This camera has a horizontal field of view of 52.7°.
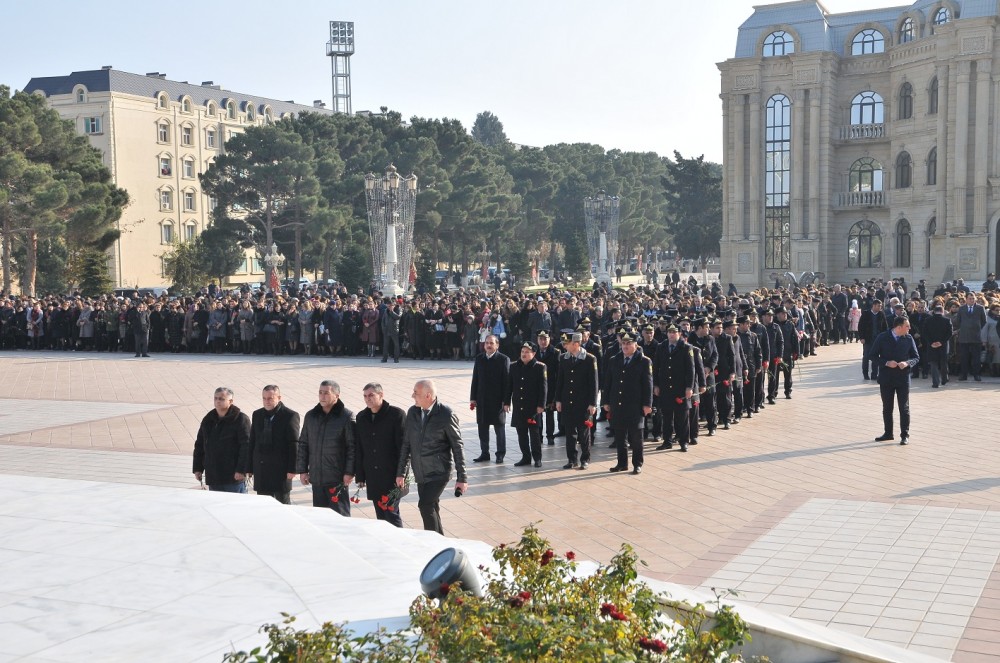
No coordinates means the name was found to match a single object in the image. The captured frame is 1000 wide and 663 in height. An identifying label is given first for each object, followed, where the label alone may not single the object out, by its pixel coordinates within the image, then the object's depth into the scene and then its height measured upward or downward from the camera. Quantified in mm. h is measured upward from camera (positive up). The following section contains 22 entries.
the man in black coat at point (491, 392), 12961 -1248
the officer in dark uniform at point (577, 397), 12477 -1279
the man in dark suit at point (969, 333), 19609 -825
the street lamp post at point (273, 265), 45431 +1489
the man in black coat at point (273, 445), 9102 -1341
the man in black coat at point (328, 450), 8914 -1367
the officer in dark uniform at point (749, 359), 15980 -1067
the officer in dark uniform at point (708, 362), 14633 -999
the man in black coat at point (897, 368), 13352 -1011
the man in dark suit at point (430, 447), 8648 -1309
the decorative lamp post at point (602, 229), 45772 +3059
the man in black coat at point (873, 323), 20828 -654
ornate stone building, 48125 +7462
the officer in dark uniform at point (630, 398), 12109 -1255
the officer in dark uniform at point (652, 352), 14195 -825
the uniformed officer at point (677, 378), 13508 -1143
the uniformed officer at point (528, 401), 12727 -1352
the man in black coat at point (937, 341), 18984 -946
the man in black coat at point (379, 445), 8836 -1313
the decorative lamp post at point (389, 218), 35312 +2792
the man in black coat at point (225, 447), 9242 -1373
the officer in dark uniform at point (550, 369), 13477 -1035
